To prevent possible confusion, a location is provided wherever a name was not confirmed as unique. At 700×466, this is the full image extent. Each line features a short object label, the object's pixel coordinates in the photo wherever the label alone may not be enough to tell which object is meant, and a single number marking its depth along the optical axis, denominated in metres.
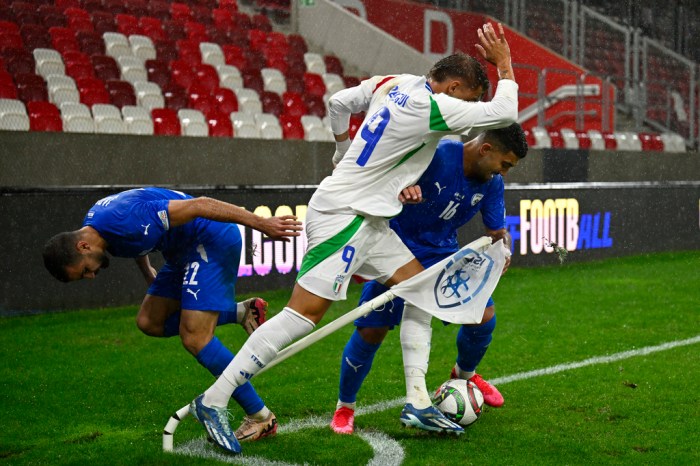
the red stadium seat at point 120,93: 11.77
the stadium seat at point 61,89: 11.06
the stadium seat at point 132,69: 12.55
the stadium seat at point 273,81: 14.20
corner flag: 4.30
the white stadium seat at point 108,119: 10.19
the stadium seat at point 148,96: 12.01
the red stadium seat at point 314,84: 14.45
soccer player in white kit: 4.04
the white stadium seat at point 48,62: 11.62
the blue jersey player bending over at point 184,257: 4.01
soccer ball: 4.56
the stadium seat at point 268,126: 12.05
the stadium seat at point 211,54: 14.01
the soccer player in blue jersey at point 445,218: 4.49
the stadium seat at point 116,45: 12.88
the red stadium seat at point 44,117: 10.03
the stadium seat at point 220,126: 11.72
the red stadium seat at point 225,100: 12.79
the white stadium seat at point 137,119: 10.59
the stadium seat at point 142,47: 13.14
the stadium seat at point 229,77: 13.69
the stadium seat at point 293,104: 13.61
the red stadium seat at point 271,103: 13.53
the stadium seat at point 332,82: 14.51
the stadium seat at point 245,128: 11.83
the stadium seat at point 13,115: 9.23
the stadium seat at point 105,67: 12.32
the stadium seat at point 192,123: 11.38
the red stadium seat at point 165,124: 11.26
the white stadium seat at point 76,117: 10.27
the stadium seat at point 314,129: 12.46
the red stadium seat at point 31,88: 10.83
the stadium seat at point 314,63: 15.07
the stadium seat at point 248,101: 13.13
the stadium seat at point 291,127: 12.52
